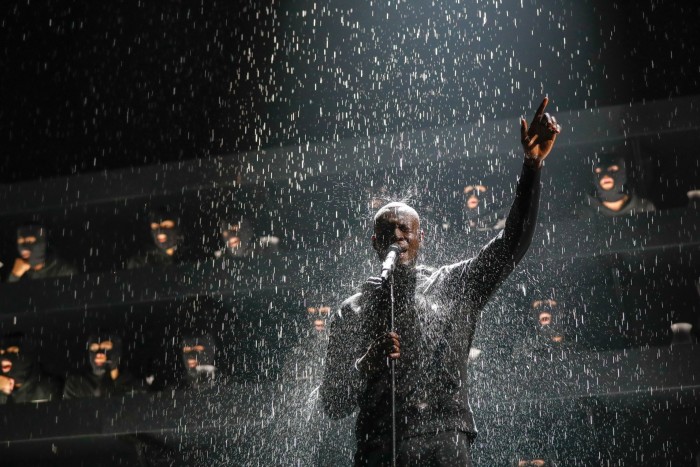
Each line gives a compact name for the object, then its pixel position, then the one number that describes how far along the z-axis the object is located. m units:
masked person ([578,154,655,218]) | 9.35
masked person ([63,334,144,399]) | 10.29
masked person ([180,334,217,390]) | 9.90
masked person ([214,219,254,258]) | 10.80
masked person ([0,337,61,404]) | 10.41
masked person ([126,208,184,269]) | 11.13
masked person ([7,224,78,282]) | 11.56
